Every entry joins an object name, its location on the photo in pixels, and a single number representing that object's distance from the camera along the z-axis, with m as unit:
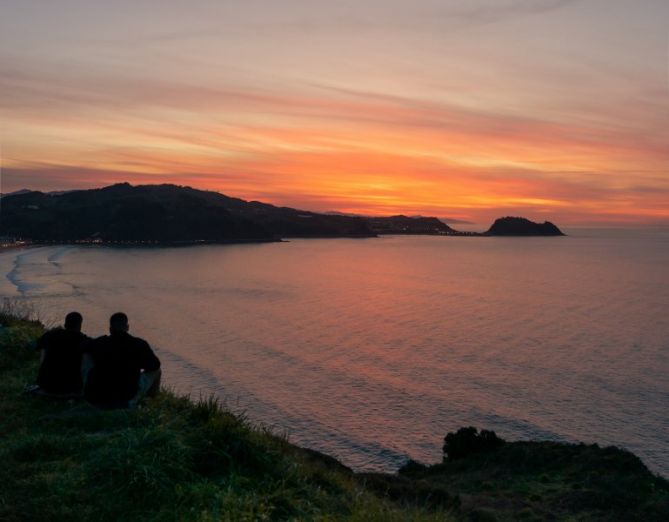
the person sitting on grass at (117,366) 9.54
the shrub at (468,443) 21.06
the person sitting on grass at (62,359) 10.52
